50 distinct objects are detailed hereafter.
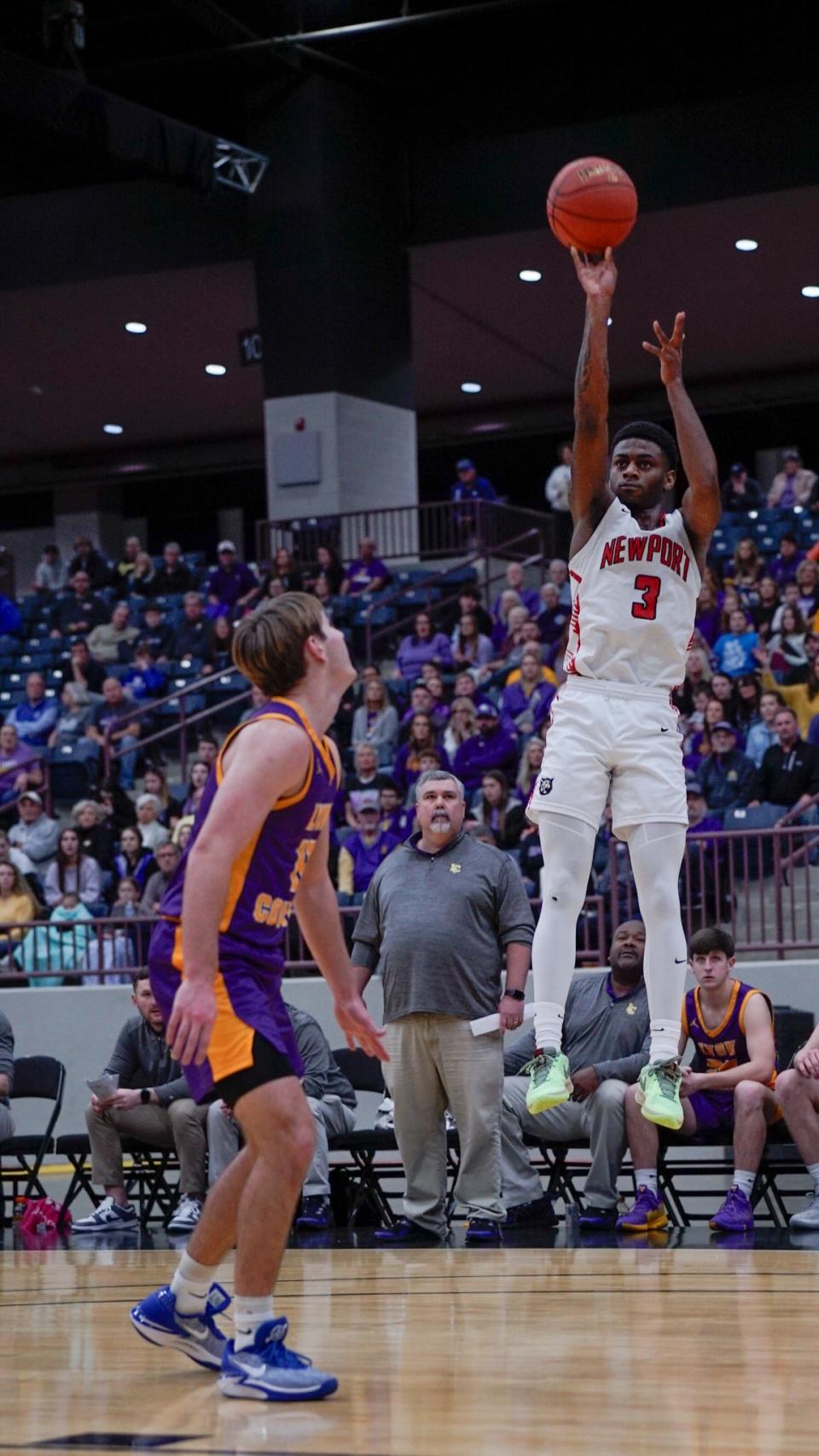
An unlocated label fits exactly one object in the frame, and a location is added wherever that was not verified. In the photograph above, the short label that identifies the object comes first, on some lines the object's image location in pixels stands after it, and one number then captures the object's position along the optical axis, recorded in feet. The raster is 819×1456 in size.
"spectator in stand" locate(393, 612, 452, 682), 57.82
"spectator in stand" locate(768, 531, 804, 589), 55.72
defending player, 14.94
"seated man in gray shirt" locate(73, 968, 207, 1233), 32.07
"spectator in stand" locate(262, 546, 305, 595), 62.90
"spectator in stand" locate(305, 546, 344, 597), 63.68
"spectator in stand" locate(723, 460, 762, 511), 69.31
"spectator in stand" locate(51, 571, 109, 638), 70.28
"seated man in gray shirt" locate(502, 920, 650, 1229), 28.43
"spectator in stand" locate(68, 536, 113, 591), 77.20
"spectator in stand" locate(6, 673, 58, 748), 61.31
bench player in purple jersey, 27.53
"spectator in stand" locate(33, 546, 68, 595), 81.41
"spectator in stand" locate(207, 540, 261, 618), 66.95
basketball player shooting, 19.98
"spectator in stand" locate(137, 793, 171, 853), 49.57
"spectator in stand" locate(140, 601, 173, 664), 65.51
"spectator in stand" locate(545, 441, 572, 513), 69.77
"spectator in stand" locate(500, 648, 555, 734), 49.75
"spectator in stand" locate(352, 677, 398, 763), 52.19
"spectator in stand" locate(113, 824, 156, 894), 47.80
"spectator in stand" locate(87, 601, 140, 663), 68.39
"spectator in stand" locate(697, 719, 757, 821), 42.22
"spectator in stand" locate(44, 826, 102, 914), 48.06
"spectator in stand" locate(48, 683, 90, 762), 59.41
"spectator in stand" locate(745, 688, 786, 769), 44.14
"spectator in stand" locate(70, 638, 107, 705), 62.90
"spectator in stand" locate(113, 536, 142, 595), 75.51
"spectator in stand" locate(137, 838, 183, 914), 43.96
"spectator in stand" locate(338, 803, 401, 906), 43.62
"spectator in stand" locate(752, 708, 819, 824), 41.60
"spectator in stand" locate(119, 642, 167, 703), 62.95
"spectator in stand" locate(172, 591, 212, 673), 63.57
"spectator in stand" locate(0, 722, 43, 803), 55.88
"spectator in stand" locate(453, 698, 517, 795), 47.34
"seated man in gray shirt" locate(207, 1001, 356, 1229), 30.96
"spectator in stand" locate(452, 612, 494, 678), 55.93
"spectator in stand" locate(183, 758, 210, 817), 50.78
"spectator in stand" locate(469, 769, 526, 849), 43.47
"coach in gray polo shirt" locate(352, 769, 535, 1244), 27.71
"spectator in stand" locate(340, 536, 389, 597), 63.93
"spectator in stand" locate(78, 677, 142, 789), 57.36
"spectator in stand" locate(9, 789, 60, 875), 51.24
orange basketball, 19.56
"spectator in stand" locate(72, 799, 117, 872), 48.91
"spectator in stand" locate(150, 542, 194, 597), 72.54
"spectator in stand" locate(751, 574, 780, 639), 51.75
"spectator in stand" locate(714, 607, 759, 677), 49.03
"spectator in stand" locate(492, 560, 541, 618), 59.16
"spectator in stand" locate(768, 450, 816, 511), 67.46
